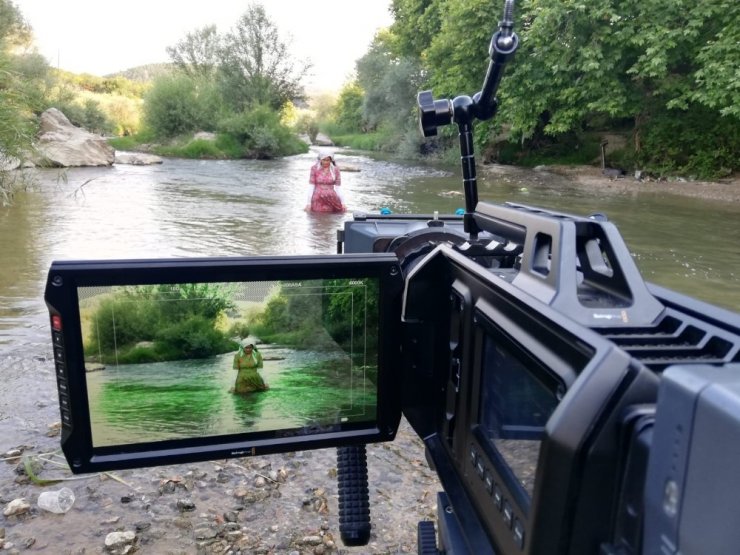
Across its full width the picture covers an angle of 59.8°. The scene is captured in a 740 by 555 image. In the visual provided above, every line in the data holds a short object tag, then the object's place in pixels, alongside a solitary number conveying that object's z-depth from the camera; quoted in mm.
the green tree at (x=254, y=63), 41969
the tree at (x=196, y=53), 48156
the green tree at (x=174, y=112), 36188
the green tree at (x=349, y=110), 58434
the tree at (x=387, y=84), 31000
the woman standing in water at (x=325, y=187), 12344
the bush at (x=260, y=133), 33188
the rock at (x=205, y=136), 33281
